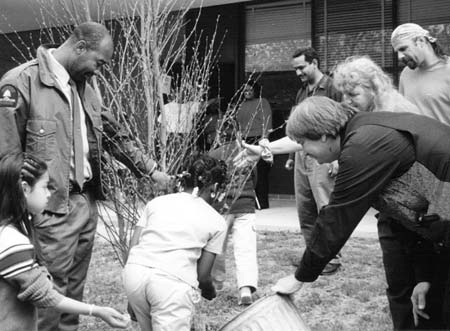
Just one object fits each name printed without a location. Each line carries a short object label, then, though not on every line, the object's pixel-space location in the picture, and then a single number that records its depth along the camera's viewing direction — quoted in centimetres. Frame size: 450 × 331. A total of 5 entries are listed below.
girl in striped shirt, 259
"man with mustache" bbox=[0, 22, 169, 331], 345
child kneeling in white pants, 323
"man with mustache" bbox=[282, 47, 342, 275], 562
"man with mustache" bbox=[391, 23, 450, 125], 409
